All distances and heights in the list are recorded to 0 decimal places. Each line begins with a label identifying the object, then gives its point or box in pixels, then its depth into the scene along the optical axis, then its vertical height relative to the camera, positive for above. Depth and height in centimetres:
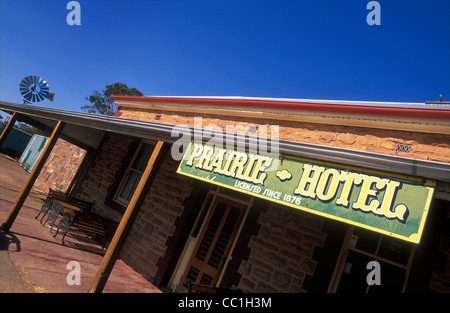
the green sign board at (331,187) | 213 +55
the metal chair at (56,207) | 582 -158
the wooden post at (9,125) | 668 -28
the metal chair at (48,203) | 636 -170
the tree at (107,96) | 4631 +993
